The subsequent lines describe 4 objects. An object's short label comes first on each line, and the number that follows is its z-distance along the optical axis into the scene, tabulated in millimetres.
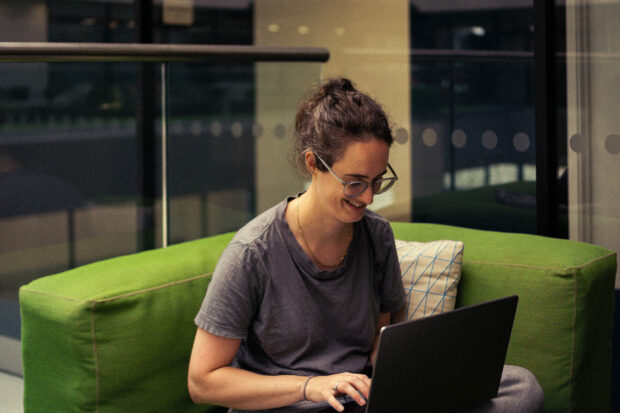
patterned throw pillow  2857
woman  2445
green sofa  2567
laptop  2246
